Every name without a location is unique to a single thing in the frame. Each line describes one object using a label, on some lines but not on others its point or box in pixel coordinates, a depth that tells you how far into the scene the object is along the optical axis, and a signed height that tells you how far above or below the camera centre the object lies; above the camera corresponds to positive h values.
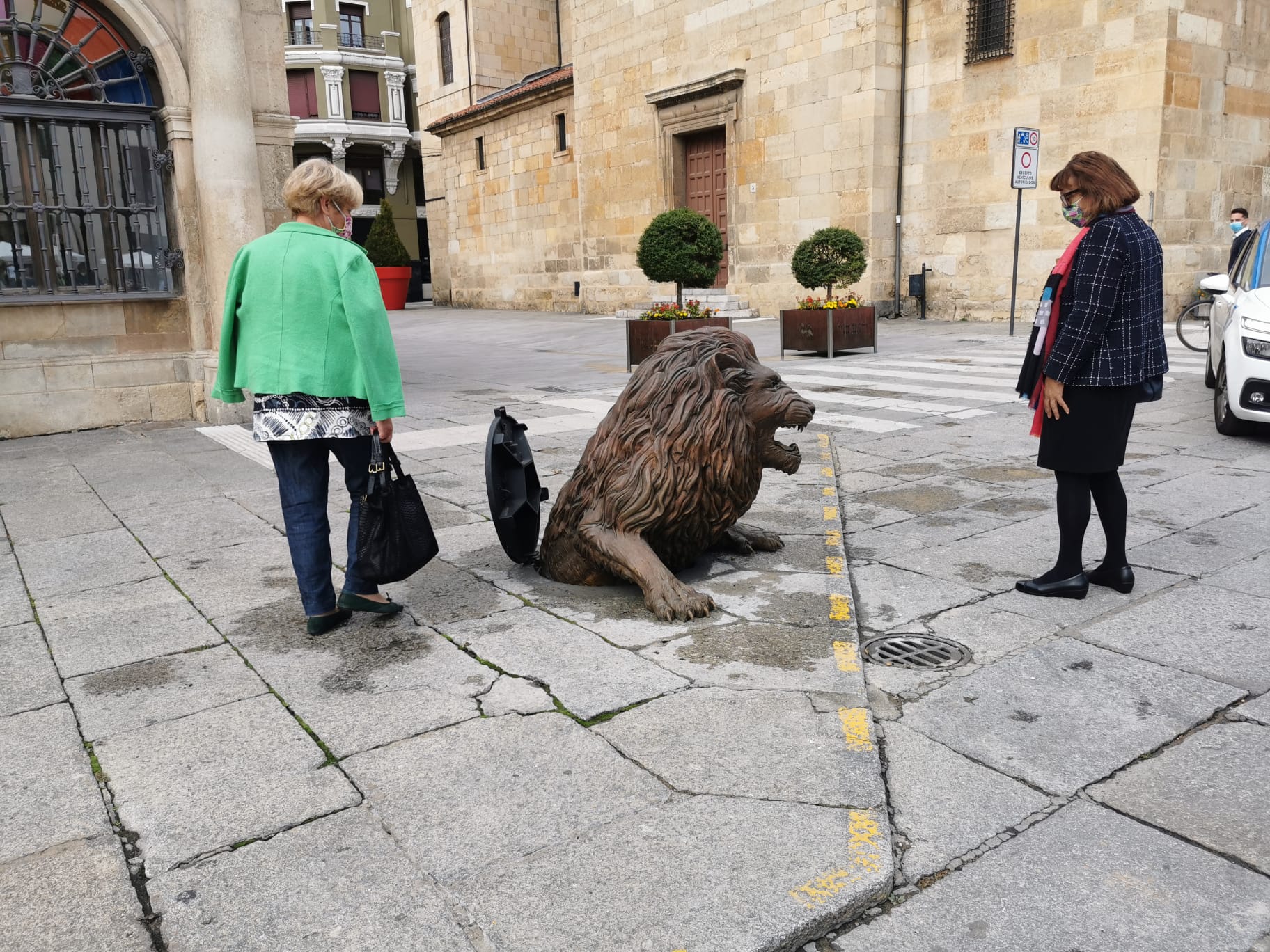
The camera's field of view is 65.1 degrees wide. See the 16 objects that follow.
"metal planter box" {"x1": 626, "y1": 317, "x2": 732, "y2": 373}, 12.03 -0.63
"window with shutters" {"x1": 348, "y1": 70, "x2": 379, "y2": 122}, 42.62 +8.40
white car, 6.86 -0.55
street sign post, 13.92 +1.59
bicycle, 12.77 -0.80
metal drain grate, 3.42 -1.30
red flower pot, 30.36 +0.17
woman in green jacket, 3.52 -0.19
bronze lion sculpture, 3.79 -0.67
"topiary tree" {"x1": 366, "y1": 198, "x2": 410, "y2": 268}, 31.11 +1.42
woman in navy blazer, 3.70 -0.27
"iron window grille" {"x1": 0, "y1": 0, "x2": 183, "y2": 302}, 8.52 +1.18
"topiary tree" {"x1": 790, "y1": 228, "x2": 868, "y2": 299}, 13.48 +0.29
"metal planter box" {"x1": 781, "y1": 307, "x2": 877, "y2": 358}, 13.35 -0.68
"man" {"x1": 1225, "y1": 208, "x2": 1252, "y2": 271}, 14.45 +0.69
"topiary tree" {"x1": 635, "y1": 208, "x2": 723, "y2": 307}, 12.67 +0.45
